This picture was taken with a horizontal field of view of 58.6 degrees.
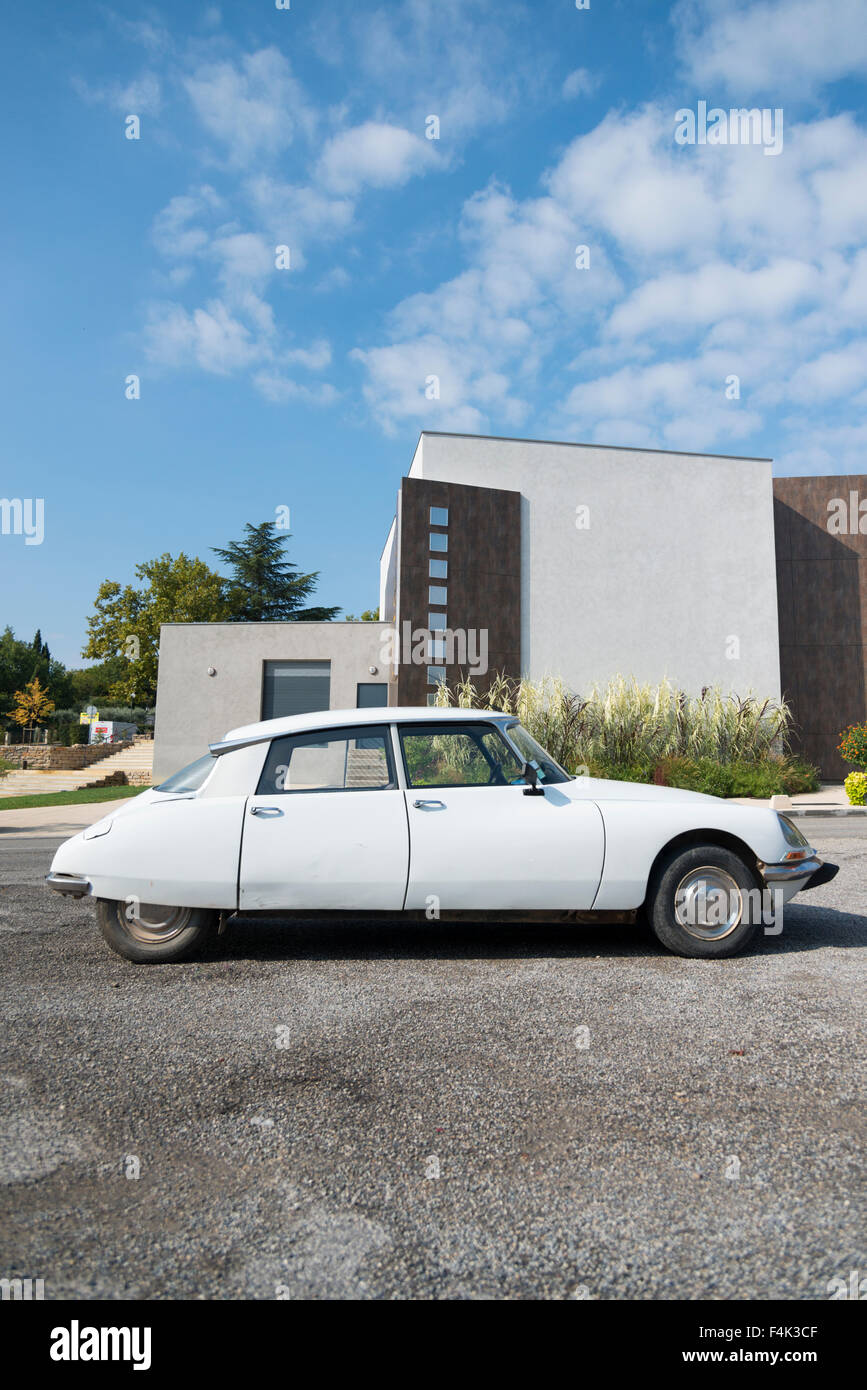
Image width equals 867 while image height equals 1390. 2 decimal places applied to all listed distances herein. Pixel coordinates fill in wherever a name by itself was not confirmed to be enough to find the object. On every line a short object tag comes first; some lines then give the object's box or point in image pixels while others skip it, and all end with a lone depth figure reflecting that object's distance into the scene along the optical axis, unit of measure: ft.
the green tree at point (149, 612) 143.84
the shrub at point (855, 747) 58.70
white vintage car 13.58
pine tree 147.54
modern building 66.08
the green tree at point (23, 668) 205.05
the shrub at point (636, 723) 53.62
